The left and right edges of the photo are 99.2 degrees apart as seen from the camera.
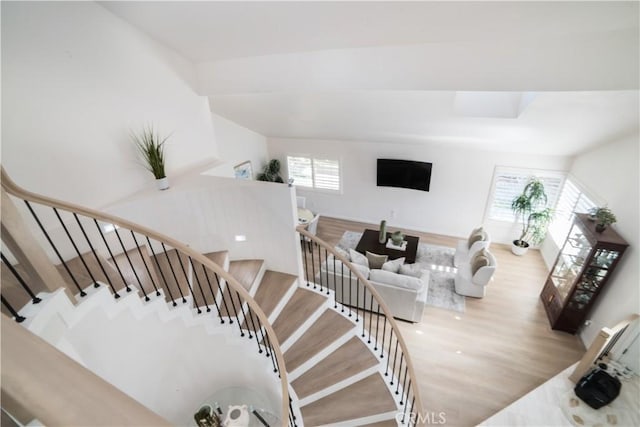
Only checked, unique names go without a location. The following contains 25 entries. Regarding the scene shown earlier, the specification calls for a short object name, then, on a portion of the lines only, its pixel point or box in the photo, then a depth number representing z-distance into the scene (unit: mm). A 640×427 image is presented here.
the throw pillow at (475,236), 5874
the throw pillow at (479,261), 4939
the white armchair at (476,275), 4914
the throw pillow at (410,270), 4861
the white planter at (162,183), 3539
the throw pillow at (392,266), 4927
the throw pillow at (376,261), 5117
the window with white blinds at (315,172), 7848
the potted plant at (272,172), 7723
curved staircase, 2418
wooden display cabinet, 3783
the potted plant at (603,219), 3842
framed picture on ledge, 6824
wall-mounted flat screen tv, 6770
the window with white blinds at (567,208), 5125
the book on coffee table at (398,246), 6059
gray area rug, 5133
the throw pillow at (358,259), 5113
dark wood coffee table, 5914
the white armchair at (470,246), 5617
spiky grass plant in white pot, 3361
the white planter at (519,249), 6328
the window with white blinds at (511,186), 6012
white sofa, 4492
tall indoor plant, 5945
